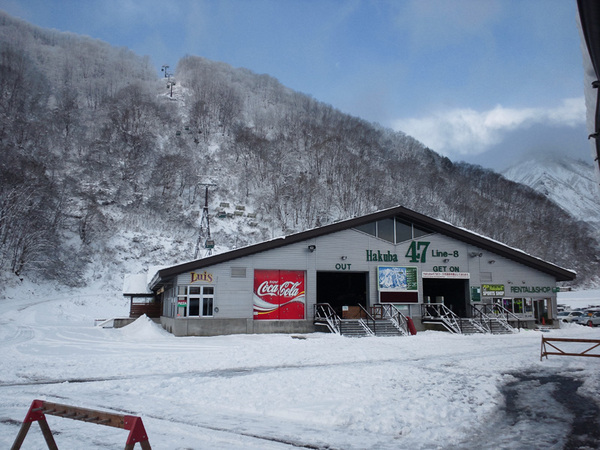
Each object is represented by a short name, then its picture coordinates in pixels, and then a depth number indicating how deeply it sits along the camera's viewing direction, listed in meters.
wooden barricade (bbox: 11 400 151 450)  4.09
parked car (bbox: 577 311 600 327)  33.44
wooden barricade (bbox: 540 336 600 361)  13.98
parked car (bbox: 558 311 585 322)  35.07
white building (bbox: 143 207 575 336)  23.50
